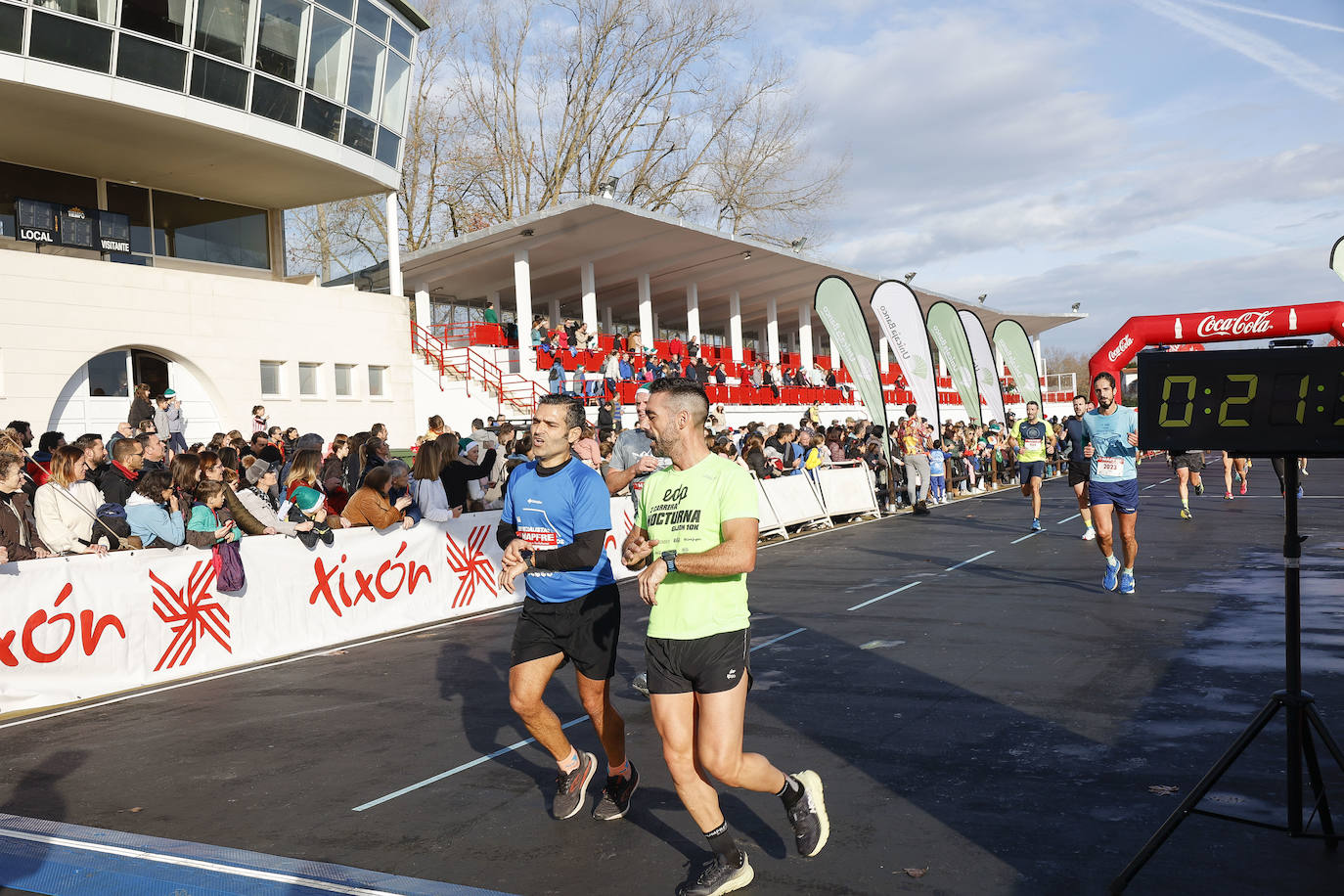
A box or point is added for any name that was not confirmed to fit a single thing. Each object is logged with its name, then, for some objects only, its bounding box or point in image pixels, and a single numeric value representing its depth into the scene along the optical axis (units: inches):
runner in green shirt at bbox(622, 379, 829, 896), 155.3
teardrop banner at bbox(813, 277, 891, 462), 837.2
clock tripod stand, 153.7
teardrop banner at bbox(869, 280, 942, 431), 870.4
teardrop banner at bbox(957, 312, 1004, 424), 1151.6
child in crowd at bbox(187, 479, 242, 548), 366.0
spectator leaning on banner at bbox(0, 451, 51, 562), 318.0
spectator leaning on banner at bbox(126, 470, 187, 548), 359.3
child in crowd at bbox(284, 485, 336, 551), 394.0
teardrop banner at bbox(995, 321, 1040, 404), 1336.1
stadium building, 729.6
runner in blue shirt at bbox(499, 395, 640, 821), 190.9
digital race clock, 154.3
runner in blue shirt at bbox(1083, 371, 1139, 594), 414.3
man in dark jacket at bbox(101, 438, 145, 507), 394.3
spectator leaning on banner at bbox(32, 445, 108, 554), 338.0
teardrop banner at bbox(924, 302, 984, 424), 1031.6
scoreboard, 780.6
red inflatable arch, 1001.5
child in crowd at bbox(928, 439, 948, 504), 924.0
